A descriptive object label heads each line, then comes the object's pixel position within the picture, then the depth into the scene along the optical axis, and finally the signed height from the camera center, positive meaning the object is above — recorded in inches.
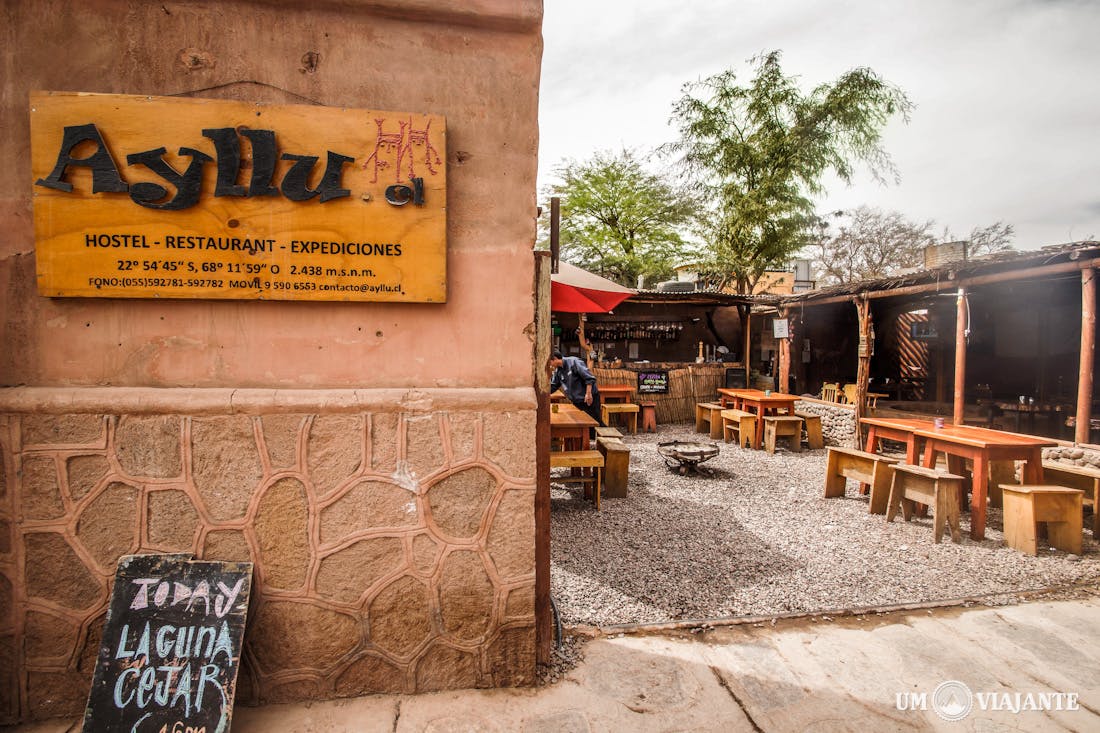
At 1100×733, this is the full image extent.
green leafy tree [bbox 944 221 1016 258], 835.4 +208.2
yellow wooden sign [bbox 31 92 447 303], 90.0 +28.5
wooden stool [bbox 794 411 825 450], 398.3 -54.6
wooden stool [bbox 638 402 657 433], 475.8 -54.6
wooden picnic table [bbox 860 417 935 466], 248.8 -35.6
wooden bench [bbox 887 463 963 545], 201.8 -54.2
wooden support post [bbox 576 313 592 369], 505.3 +20.2
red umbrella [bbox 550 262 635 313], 231.6 +32.3
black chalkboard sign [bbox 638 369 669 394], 505.0 -22.0
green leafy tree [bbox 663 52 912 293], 716.7 +307.0
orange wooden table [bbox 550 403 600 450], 249.8 -34.7
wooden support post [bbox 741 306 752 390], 540.5 +14.0
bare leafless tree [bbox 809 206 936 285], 921.5 +210.9
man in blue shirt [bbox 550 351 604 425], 317.9 -15.5
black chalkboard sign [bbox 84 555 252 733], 86.0 -51.9
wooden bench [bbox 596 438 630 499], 260.7 -58.0
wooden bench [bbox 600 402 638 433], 454.0 -47.1
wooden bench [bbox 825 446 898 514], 238.4 -54.2
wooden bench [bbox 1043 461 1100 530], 206.1 -47.9
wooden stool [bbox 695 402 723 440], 434.6 -51.1
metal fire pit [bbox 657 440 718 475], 299.6 -55.4
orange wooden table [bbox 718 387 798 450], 387.2 -33.3
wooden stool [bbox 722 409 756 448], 390.0 -50.6
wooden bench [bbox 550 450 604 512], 229.6 -46.6
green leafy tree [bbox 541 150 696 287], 961.5 +272.6
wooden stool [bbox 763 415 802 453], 376.8 -51.2
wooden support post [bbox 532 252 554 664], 106.5 -18.0
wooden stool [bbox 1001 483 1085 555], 190.9 -57.7
